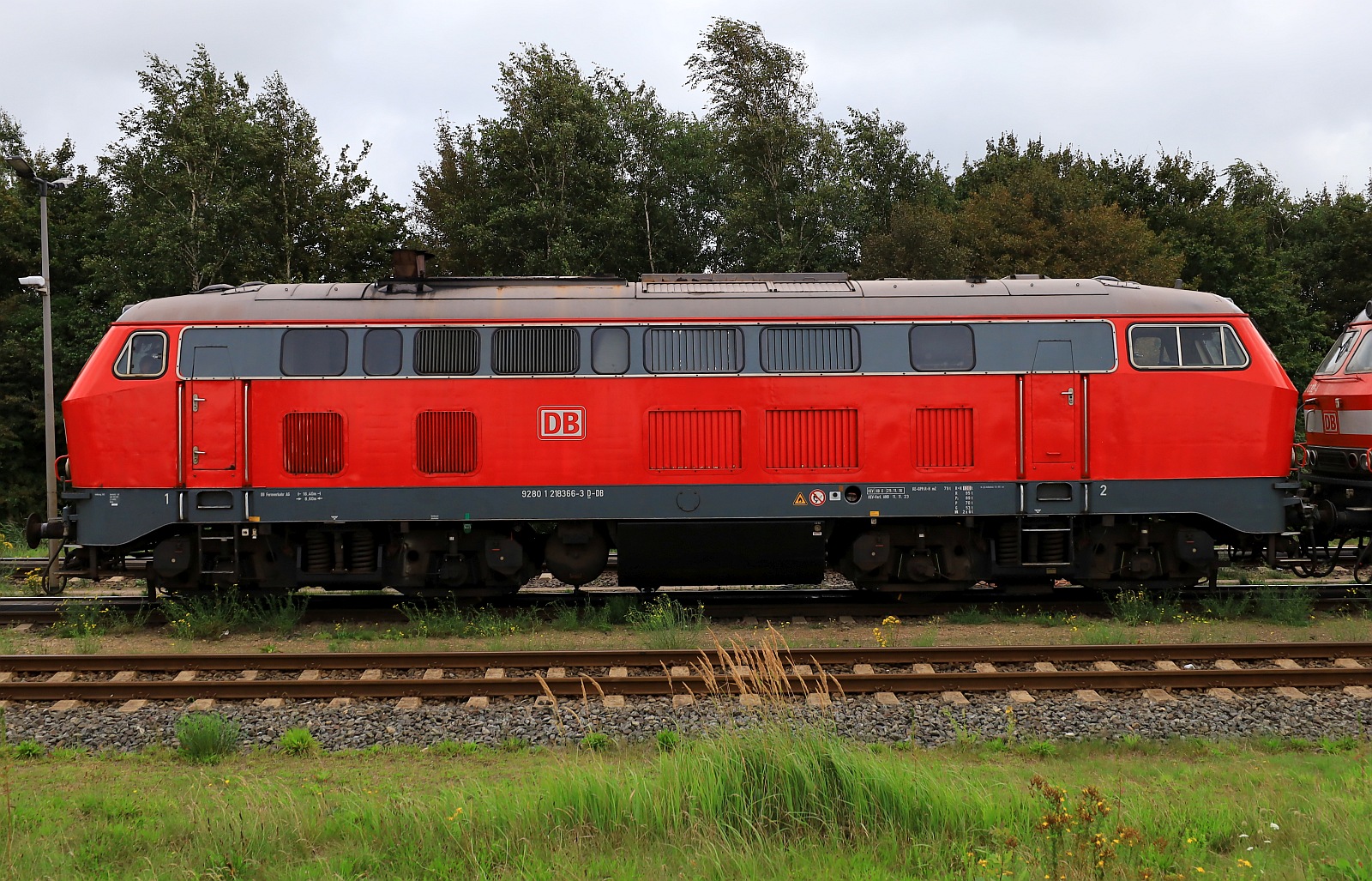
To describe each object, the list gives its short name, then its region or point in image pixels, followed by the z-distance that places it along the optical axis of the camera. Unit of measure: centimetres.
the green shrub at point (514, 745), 781
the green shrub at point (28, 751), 779
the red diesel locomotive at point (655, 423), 1202
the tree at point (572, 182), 3023
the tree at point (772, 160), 3027
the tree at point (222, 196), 2806
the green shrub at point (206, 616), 1157
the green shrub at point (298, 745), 781
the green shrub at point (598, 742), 770
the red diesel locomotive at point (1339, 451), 1245
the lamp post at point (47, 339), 1762
